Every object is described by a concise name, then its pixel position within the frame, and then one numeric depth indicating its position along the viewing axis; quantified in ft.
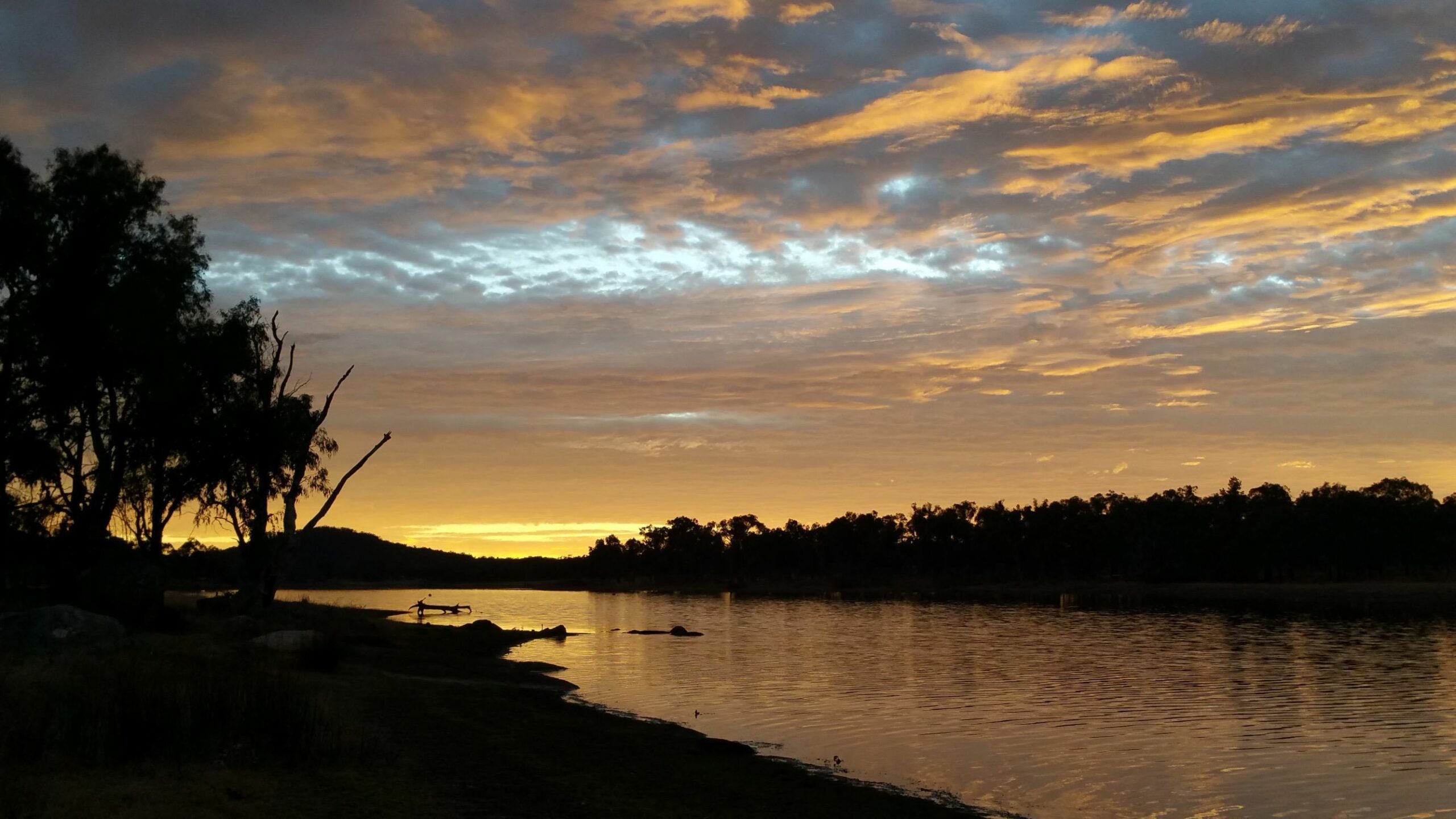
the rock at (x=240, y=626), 114.21
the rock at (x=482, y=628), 215.51
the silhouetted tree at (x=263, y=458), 152.05
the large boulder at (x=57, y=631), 80.12
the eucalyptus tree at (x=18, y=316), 117.39
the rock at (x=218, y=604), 152.46
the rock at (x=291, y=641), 99.66
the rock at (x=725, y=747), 77.46
